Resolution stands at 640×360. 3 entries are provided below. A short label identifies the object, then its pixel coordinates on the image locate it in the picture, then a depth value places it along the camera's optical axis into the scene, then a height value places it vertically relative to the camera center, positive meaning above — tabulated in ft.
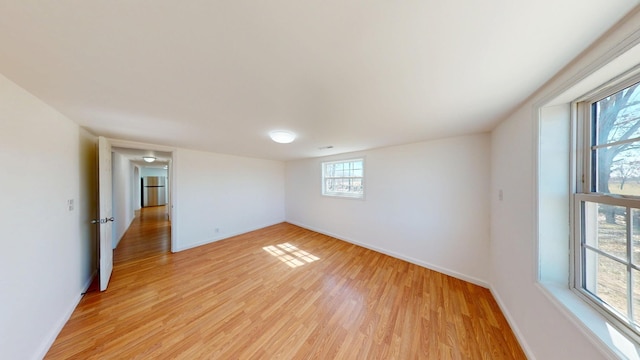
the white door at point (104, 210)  7.30 -1.38
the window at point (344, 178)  12.41 +0.07
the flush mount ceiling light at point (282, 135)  7.40 +1.85
